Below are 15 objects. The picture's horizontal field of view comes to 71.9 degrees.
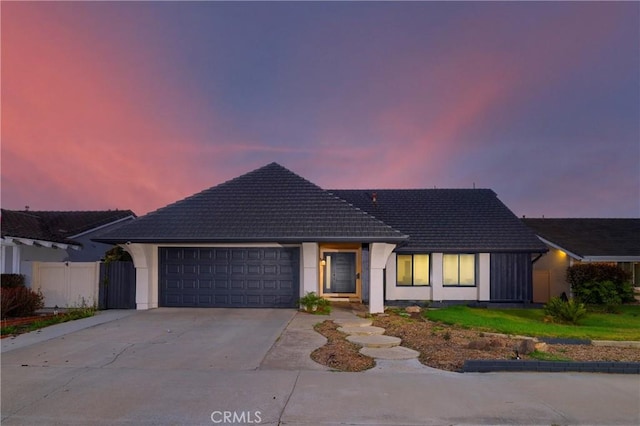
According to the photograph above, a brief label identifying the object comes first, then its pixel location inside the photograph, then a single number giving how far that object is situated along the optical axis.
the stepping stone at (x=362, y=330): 11.05
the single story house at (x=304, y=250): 14.81
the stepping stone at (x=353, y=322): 12.19
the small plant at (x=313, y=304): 14.31
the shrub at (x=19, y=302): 12.88
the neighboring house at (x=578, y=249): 17.98
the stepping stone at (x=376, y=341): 9.49
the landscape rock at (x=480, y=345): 8.91
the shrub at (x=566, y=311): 13.00
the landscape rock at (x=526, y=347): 8.45
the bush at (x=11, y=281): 14.83
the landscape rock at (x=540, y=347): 8.83
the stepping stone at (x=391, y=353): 8.55
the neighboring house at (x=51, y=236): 16.39
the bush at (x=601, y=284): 16.48
